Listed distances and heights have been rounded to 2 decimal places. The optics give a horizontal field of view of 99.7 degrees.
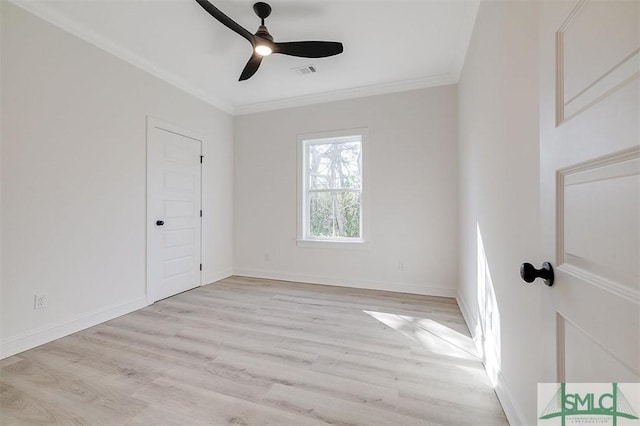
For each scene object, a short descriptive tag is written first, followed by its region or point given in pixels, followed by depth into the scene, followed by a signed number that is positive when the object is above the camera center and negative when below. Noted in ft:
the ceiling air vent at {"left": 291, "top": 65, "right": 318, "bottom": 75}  10.39 +5.66
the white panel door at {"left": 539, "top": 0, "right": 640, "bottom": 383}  1.60 +0.18
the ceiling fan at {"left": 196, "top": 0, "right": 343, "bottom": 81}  7.16 +4.73
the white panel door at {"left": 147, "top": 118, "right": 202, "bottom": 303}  10.56 +0.16
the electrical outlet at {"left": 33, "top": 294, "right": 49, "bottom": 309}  7.32 -2.42
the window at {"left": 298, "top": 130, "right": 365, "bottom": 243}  12.95 +1.33
